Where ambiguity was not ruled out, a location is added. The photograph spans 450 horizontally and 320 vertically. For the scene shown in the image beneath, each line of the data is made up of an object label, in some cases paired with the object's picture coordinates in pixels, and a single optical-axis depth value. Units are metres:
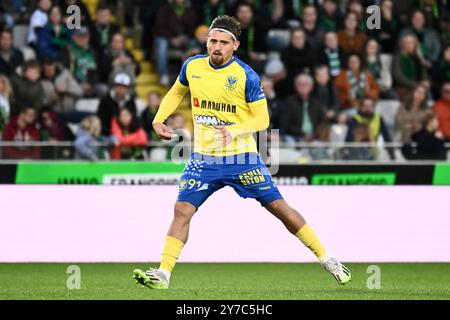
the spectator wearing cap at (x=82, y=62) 18.36
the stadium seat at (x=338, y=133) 17.80
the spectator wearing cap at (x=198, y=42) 19.05
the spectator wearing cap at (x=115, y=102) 17.03
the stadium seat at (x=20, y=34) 18.81
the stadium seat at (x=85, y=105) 18.11
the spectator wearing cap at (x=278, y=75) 18.78
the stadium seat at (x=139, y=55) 20.12
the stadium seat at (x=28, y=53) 18.27
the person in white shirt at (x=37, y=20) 18.50
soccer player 10.35
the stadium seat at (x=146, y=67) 20.05
